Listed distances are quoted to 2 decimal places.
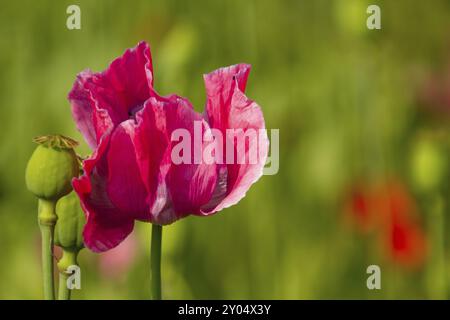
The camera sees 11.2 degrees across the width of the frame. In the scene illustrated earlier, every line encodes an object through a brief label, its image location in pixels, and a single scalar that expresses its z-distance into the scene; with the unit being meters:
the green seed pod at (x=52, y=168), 1.02
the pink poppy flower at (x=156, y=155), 1.02
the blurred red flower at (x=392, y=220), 1.43
